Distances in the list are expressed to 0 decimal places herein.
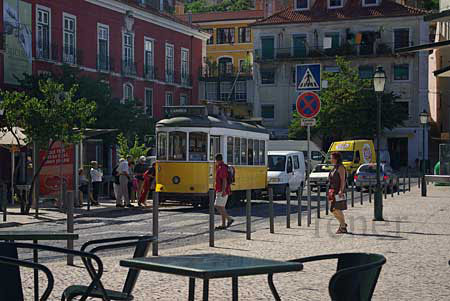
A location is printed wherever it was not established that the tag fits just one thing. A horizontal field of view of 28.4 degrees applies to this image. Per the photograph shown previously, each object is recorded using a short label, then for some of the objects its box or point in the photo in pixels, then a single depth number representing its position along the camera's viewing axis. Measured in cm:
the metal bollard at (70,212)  1327
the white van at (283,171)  3572
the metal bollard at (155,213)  1492
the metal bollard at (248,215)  1759
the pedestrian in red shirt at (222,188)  2130
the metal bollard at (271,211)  1904
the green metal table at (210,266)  561
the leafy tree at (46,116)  2606
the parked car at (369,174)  4209
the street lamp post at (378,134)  2212
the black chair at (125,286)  716
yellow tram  2859
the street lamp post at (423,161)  3744
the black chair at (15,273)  679
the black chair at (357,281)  566
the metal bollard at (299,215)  2133
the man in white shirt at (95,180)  3275
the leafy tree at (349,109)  6562
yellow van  5072
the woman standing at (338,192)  1877
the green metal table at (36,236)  812
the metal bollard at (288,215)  2051
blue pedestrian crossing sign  2059
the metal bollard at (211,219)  1614
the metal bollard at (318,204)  2358
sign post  2058
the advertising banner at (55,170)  2902
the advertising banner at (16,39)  4162
